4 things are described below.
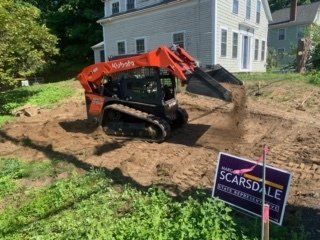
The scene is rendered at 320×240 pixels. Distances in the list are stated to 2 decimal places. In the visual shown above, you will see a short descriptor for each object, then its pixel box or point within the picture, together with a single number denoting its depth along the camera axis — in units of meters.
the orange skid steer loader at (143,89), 5.81
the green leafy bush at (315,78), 9.92
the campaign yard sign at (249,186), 2.92
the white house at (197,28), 13.19
